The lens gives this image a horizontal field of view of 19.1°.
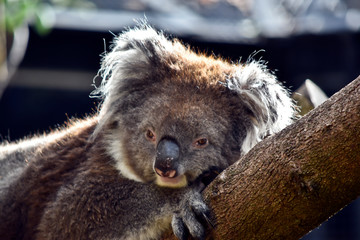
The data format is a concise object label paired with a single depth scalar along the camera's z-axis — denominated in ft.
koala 20.82
